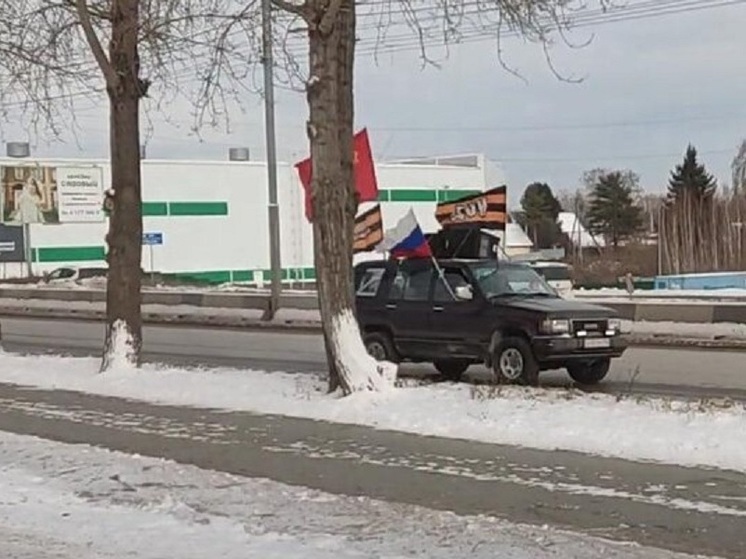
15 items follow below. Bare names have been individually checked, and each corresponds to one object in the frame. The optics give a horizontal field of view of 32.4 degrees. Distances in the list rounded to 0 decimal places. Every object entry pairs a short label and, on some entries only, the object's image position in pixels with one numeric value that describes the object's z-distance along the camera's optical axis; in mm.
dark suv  16375
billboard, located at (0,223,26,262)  72375
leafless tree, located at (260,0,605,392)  14539
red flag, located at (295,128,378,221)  18469
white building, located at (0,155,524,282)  78438
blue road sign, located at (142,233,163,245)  59703
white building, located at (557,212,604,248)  116231
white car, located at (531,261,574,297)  44759
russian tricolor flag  17812
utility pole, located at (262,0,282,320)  32031
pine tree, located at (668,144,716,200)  101125
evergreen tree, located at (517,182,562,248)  119812
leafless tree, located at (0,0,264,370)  17375
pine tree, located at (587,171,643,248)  111250
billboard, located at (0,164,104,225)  64562
